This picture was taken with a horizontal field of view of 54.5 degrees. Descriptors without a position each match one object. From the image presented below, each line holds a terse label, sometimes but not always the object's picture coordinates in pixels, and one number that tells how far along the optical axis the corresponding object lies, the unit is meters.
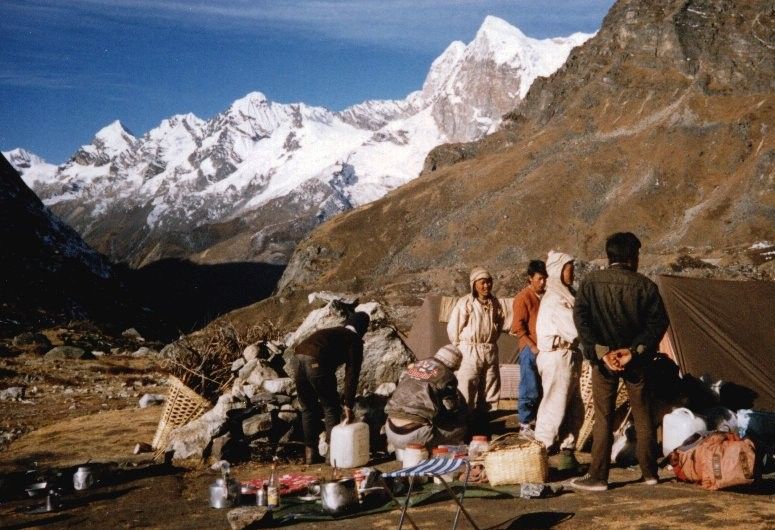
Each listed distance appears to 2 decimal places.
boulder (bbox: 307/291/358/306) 11.58
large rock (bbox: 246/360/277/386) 9.92
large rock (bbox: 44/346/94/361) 19.23
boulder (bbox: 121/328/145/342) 27.08
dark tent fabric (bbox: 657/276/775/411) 8.98
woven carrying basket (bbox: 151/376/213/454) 9.11
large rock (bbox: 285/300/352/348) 10.67
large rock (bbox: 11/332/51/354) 20.41
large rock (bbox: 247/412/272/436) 8.70
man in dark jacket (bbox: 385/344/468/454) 7.75
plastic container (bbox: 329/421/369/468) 7.71
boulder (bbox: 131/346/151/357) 21.89
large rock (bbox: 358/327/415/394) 10.30
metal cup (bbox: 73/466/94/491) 7.55
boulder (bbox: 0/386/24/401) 14.16
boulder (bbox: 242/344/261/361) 10.57
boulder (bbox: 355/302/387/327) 11.69
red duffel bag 5.85
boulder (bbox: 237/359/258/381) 10.07
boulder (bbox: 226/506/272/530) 5.67
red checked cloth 6.91
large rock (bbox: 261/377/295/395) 9.70
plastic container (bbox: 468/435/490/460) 6.91
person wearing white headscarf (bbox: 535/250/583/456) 7.34
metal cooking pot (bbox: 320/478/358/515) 5.96
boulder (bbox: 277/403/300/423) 9.05
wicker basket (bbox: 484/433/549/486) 6.55
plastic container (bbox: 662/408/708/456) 7.00
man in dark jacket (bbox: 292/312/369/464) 7.85
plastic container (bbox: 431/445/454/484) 6.93
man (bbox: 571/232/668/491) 5.81
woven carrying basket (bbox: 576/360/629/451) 7.65
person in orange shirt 7.87
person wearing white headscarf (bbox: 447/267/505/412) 8.29
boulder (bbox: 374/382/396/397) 9.25
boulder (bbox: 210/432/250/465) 8.47
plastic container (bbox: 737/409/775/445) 7.28
